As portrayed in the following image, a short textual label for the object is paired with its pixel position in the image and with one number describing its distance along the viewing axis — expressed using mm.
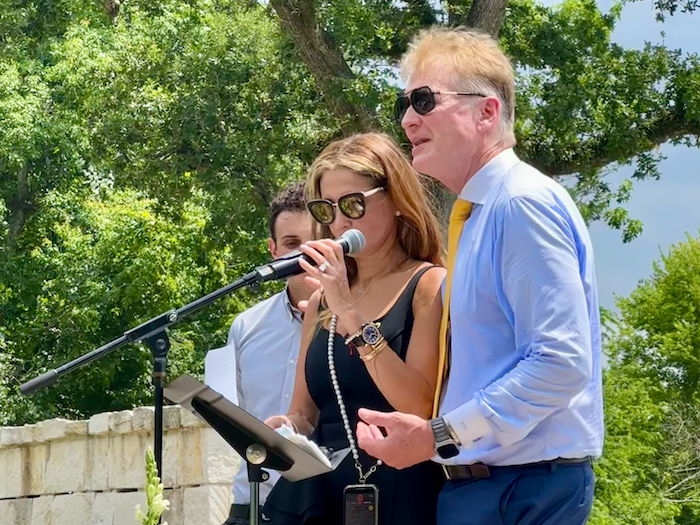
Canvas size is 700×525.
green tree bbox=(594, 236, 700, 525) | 28547
